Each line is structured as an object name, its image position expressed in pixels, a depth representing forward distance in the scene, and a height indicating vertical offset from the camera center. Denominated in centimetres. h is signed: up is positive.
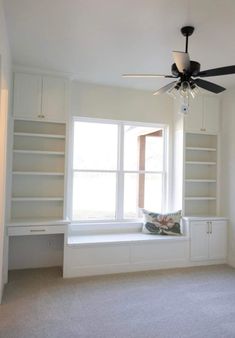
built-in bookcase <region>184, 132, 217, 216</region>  507 +16
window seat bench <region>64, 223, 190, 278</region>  400 -101
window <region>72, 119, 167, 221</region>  473 +22
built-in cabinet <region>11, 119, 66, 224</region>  421 +15
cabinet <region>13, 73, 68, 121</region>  401 +119
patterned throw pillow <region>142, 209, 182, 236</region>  466 -67
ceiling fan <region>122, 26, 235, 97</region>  252 +104
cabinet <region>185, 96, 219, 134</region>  487 +118
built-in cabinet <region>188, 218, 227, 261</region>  463 -91
